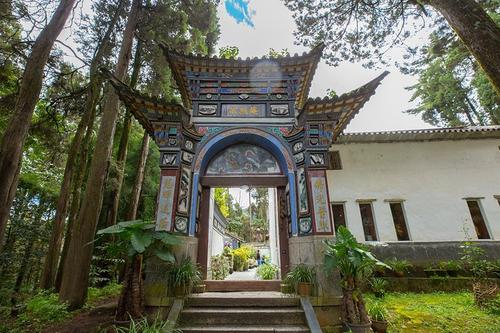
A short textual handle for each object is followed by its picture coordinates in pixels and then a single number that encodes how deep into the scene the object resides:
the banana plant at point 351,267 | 4.64
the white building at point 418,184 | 10.47
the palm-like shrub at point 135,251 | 4.47
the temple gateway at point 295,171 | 6.07
